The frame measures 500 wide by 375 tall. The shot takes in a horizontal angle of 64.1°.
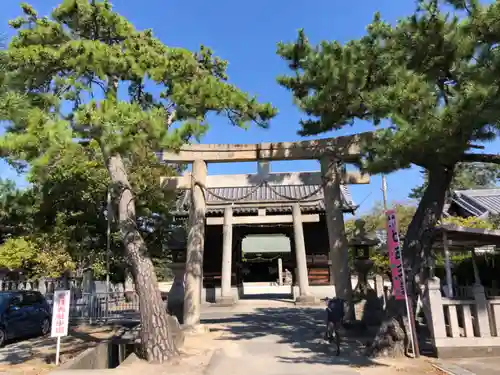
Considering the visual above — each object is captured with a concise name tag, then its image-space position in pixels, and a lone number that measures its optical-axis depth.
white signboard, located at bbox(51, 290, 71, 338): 8.04
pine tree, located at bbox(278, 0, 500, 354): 6.01
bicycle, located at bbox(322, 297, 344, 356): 8.57
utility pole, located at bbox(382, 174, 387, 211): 33.44
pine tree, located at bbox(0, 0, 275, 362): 6.02
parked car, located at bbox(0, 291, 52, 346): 11.04
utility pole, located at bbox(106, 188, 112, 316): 16.59
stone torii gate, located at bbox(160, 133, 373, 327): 11.14
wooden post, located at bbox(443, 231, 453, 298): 8.53
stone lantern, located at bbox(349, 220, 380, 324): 12.44
